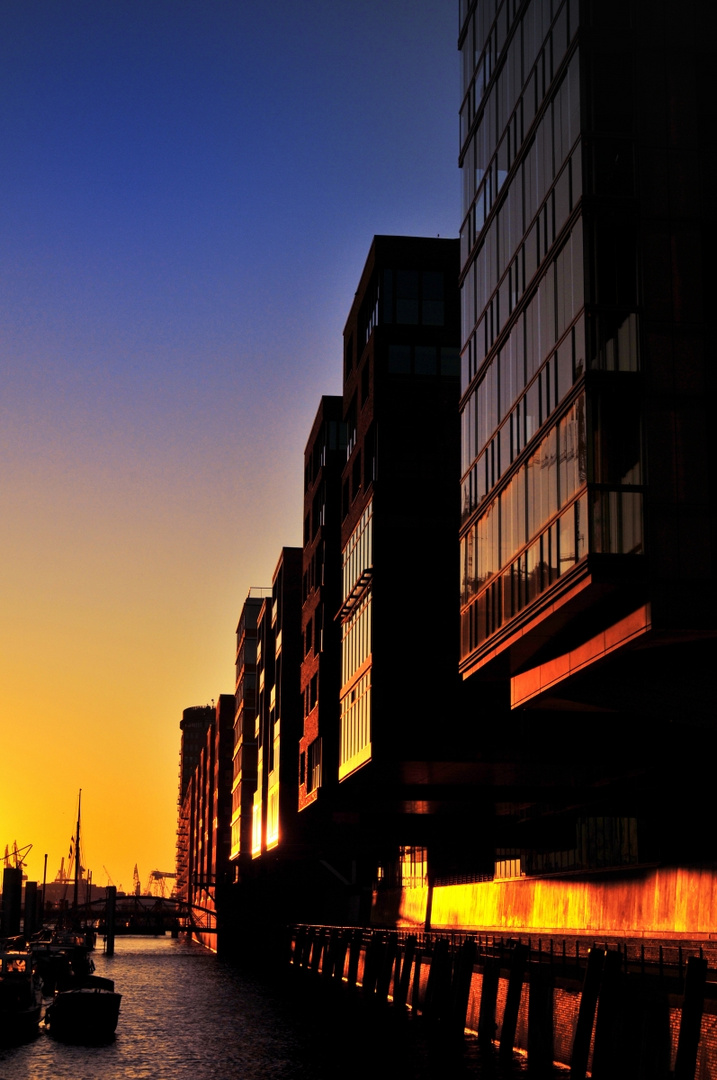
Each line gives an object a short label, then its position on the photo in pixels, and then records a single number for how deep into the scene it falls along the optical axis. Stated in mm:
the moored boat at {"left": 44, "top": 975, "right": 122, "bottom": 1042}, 58219
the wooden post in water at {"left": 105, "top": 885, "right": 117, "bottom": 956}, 143800
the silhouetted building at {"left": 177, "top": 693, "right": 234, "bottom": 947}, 176125
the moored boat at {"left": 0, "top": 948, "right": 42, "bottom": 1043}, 58625
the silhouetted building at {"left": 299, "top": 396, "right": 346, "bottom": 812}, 83062
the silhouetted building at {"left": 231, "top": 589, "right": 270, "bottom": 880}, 139000
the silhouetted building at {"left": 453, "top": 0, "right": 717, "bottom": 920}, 36469
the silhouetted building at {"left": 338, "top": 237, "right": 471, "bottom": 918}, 63281
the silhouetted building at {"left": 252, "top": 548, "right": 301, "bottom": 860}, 105500
